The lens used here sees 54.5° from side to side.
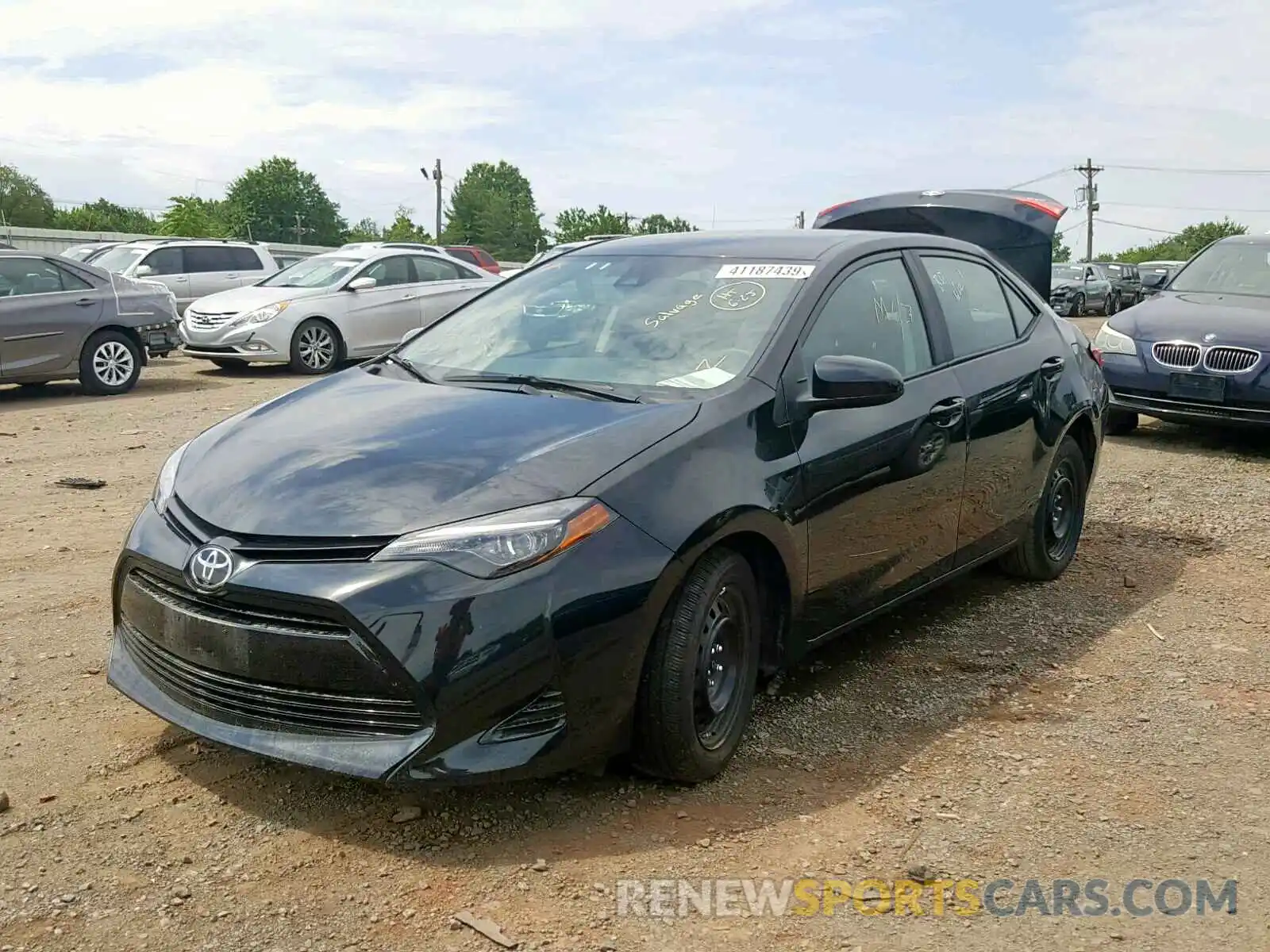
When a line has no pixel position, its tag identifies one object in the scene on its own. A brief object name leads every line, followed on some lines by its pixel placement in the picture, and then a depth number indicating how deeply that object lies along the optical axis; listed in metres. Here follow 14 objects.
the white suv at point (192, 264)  19.12
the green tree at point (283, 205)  104.44
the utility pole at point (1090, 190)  74.97
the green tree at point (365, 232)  105.06
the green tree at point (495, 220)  114.00
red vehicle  24.17
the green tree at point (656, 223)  79.06
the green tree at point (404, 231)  95.38
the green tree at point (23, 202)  87.31
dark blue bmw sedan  8.90
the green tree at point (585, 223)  106.19
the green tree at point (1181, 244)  99.88
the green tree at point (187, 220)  68.31
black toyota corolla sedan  3.03
